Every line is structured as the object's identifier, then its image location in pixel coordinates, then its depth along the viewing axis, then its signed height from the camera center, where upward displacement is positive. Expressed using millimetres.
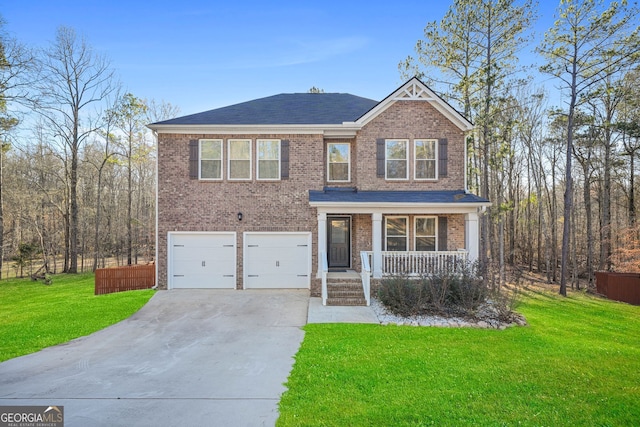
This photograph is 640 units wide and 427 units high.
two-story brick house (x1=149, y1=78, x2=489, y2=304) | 11727 +1240
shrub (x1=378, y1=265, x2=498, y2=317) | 8766 -2288
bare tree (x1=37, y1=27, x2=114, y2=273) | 19203 +7839
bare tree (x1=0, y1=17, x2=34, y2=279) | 15014 +7791
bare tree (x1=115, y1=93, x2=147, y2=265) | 20688 +6311
